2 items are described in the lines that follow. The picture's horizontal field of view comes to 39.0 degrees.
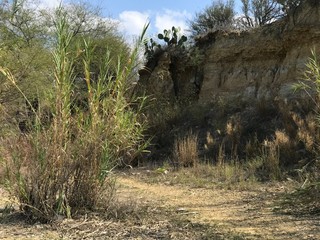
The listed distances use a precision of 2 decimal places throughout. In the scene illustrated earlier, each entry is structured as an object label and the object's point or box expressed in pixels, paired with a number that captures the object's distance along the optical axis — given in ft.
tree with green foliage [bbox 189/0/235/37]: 82.12
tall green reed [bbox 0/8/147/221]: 17.13
